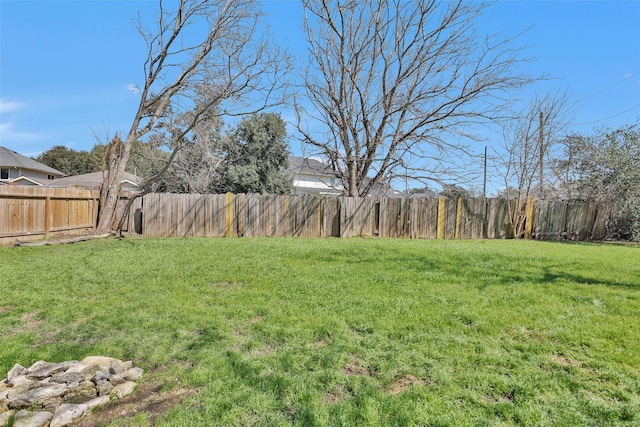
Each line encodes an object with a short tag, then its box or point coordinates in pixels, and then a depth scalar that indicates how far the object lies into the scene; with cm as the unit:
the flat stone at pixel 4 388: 194
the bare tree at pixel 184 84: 1004
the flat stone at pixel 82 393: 198
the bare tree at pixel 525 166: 1109
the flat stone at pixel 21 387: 194
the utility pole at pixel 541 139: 1152
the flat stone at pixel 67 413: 176
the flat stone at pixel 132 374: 222
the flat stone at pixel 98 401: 191
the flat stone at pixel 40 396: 188
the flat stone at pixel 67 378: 207
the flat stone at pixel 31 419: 172
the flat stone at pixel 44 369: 212
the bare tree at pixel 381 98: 1009
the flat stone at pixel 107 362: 226
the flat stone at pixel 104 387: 205
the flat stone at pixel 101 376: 212
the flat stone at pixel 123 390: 205
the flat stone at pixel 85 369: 214
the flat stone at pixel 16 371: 211
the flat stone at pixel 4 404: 185
